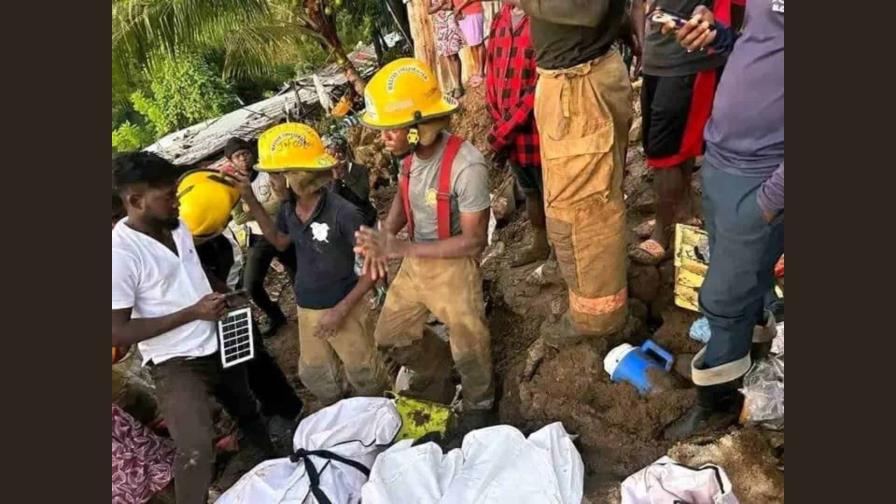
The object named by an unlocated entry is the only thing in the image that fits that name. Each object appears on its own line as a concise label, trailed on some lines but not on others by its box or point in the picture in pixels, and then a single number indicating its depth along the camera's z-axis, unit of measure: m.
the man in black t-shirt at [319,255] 3.16
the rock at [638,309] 3.43
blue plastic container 3.10
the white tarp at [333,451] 2.76
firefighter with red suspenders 2.85
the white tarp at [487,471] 2.62
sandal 3.50
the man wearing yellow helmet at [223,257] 3.42
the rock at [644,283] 3.50
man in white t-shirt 2.65
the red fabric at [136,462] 3.07
